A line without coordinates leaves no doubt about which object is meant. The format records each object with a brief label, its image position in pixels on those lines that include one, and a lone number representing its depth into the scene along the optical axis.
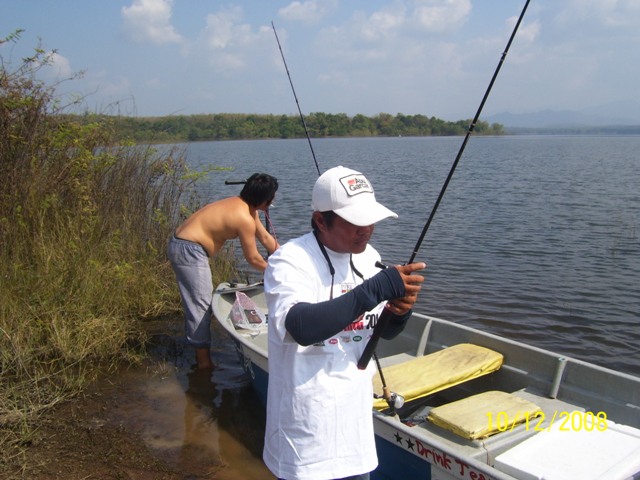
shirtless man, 5.42
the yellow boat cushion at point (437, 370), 4.18
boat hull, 3.29
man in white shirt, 2.11
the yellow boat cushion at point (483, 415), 3.68
